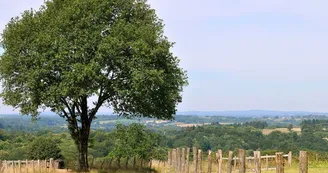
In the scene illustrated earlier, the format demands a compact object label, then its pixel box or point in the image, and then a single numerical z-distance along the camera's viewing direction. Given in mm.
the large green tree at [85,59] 34406
